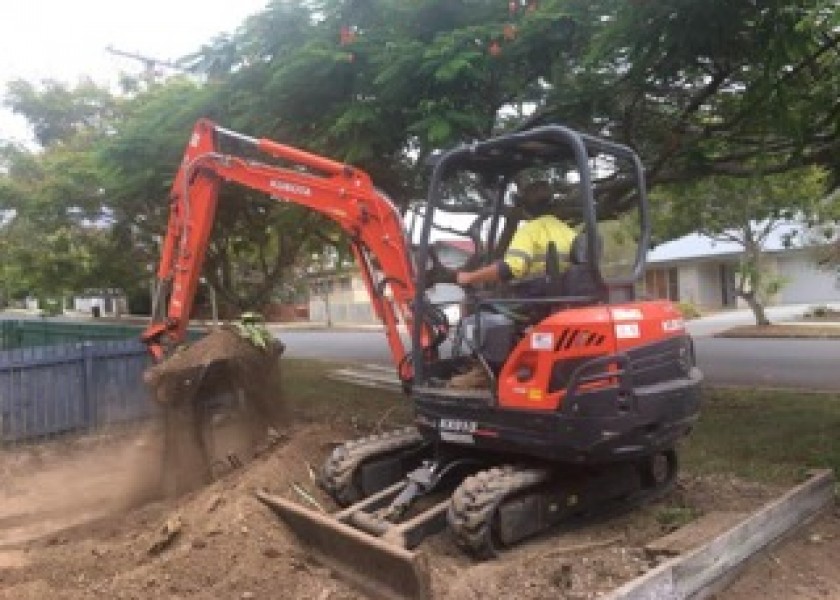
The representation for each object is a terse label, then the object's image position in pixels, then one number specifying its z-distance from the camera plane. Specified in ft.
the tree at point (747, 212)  71.56
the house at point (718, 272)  123.13
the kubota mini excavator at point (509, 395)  16.60
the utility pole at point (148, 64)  76.73
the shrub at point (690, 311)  108.88
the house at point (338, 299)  155.02
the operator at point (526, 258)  17.92
